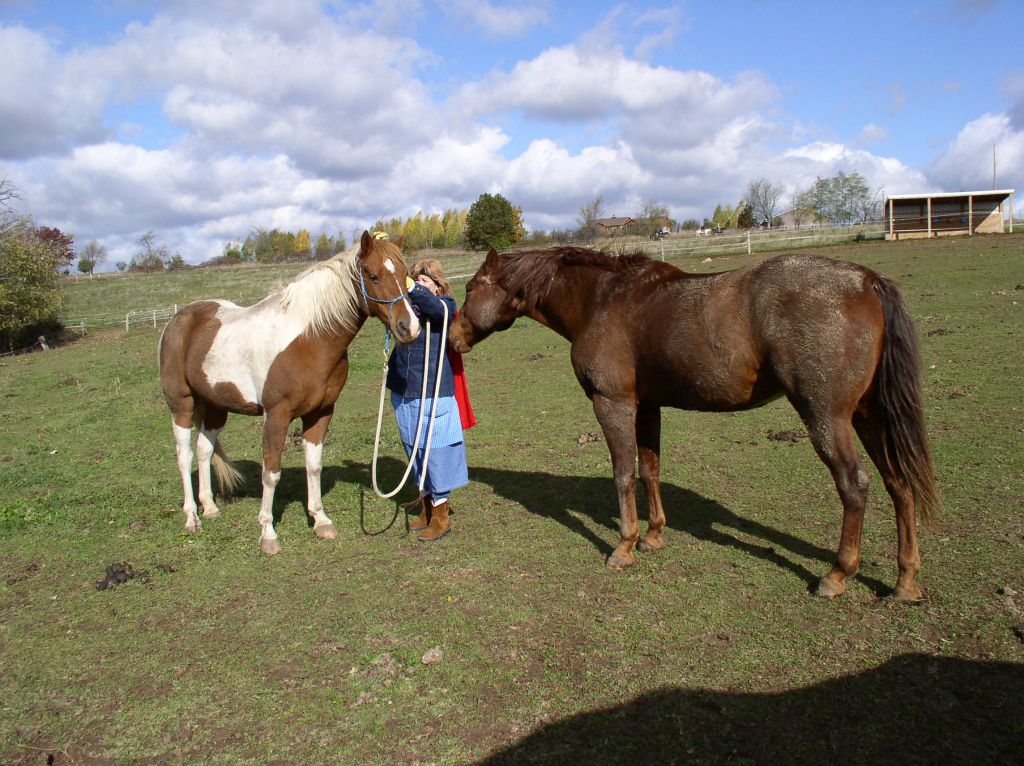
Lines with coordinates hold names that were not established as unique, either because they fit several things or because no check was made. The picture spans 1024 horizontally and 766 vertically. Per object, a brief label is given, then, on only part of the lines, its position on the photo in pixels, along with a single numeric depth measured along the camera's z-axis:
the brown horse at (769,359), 3.83
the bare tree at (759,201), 79.25
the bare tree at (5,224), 28.95
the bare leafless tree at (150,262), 67.62
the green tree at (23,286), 27.77
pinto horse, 5.11
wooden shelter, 28.48
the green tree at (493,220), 47.62
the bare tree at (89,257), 77.75
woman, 5.45
